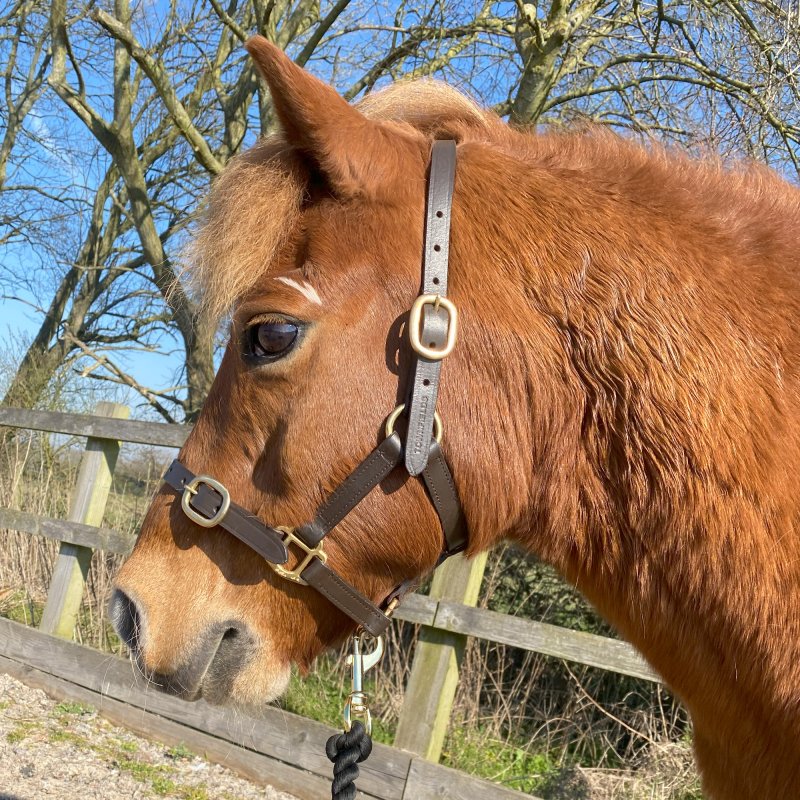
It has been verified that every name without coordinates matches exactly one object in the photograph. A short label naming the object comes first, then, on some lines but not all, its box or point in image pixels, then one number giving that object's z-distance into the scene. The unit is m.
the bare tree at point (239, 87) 4.80
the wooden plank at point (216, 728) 3.35
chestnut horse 1.32
